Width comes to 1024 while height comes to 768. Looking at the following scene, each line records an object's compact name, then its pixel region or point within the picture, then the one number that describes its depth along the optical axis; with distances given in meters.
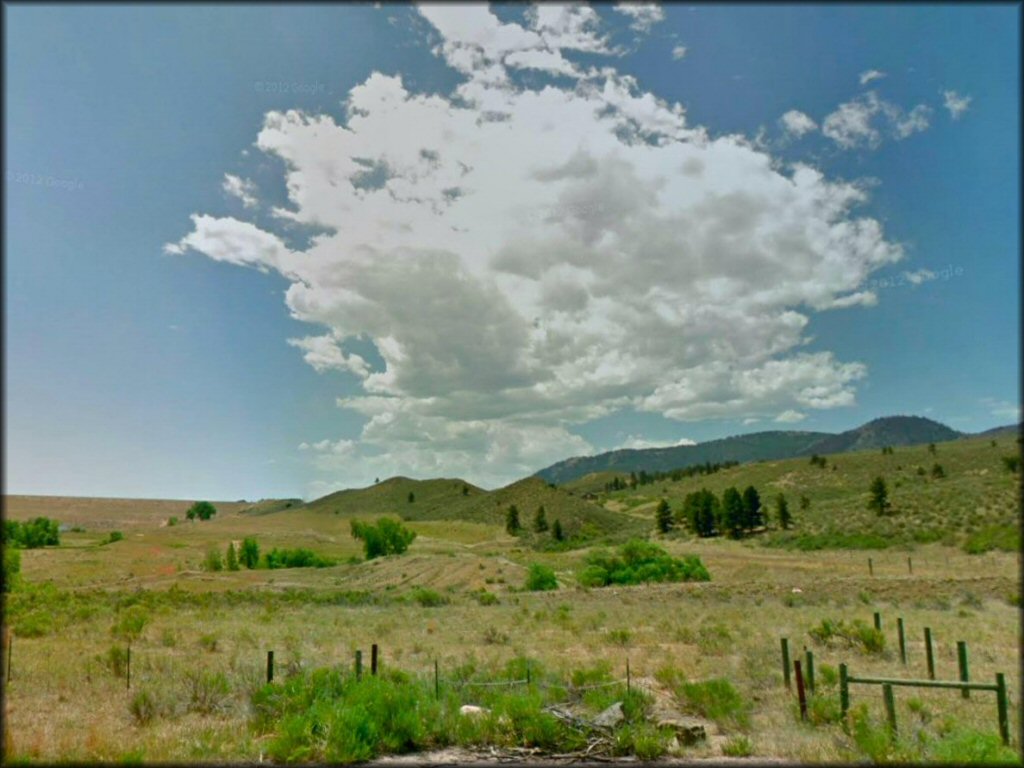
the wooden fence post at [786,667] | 13.79
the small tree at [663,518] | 94.25
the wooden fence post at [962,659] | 12.39
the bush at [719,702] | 11.99
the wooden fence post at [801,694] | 11.68
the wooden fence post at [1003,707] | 9.87
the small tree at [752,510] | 83.62
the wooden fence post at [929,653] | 14.38
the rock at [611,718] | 11.31
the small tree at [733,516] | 82.35
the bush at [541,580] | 46.91
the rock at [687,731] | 11.00
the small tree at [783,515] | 77.81
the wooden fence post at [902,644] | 16.56
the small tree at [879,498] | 70.69
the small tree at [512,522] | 104.56
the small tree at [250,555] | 84.31
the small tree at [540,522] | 103.44
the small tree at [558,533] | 96.71
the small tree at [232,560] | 80.26
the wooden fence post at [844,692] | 11.25
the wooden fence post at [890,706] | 10.27
